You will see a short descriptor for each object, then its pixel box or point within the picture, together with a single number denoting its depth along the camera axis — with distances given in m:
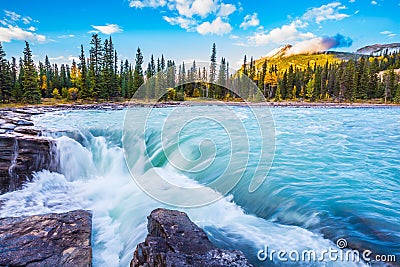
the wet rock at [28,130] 10.17
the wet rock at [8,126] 10.54
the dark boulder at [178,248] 3.20
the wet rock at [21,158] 8.07
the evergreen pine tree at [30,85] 37.38
